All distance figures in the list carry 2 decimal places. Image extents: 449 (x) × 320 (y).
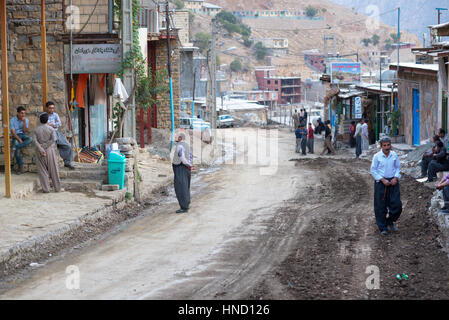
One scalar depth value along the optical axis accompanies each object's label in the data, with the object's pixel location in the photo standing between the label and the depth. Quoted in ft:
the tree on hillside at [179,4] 500.57
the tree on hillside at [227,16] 533.96
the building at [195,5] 547.90
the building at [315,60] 474.08
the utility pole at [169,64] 83.66
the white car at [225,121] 194.90
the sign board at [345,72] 119.50
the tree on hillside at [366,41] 634.84
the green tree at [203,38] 409.08
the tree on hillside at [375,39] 636.56
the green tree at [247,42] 501.97
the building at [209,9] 554.87
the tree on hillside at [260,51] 488.44
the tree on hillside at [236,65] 441.93
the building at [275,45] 513.45
